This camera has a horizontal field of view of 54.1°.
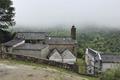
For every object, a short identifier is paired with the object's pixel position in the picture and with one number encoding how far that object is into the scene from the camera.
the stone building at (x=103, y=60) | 13.77
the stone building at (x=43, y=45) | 15.00
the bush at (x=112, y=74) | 8.02
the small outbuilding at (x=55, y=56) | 15.65
